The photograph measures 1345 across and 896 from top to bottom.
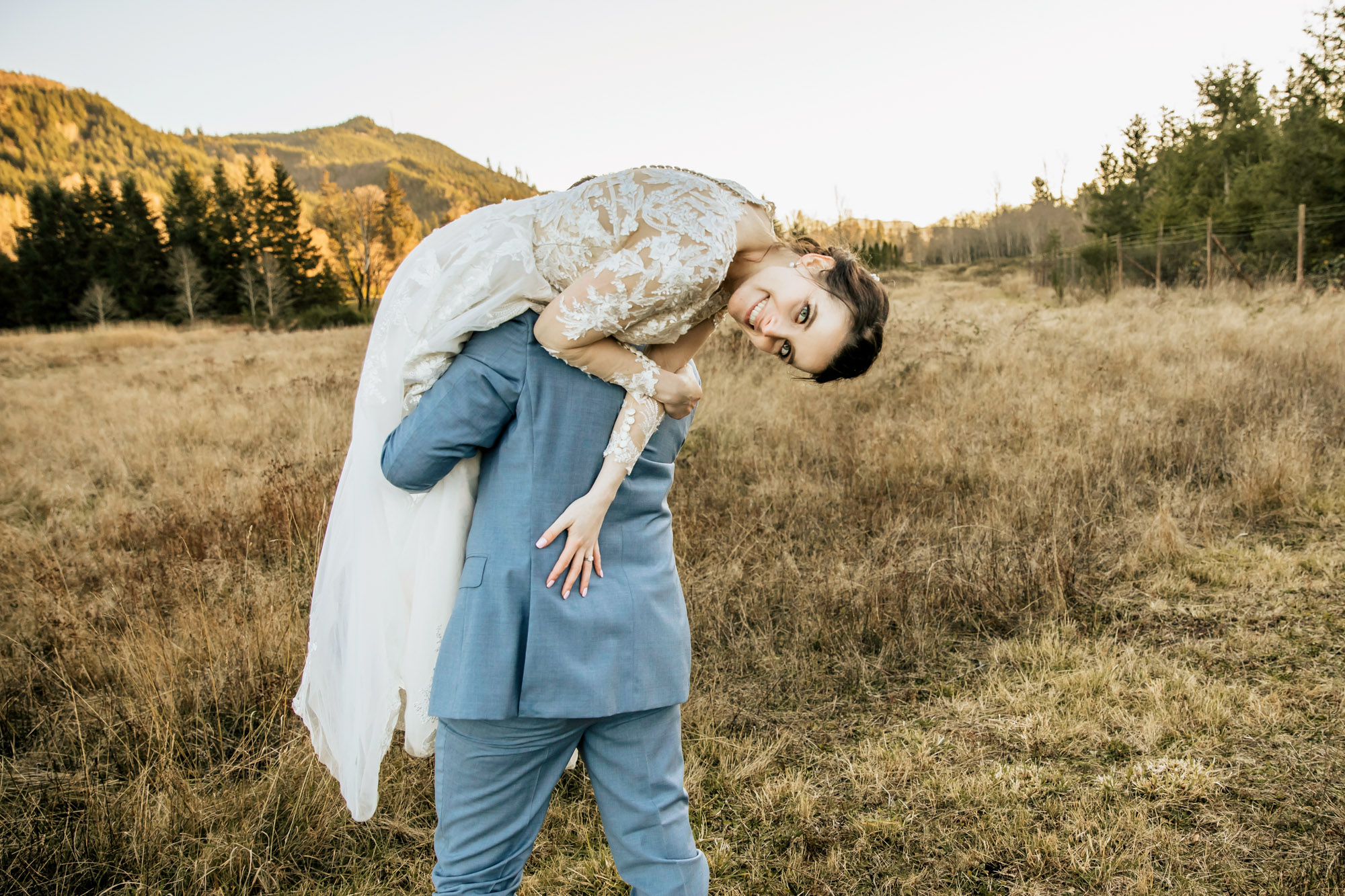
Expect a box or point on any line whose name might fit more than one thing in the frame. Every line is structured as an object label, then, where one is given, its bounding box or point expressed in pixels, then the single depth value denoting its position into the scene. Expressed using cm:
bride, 115
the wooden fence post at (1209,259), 1622
